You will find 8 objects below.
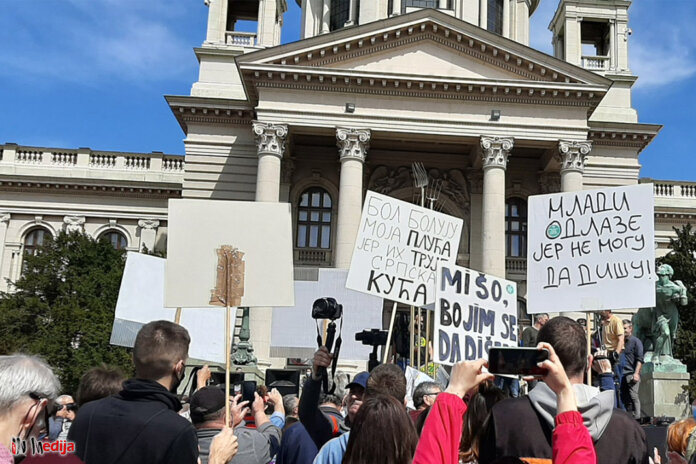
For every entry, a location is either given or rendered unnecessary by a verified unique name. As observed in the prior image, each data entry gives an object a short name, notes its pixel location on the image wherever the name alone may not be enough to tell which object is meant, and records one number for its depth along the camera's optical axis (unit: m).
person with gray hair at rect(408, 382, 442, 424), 5.35
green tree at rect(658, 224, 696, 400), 31.78
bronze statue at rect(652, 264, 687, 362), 14.83
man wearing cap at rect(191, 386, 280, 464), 4.55
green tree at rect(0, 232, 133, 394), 29.56
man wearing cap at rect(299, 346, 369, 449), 4.86
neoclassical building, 28.73
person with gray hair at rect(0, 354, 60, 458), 2.79
